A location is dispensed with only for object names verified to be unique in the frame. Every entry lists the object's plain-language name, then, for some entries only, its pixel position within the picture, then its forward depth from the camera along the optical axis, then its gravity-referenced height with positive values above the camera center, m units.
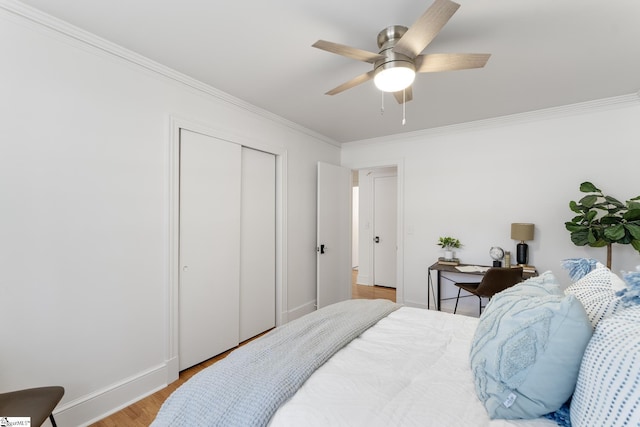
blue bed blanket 0.97 -0.63
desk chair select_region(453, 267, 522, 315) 2.75 -0.61
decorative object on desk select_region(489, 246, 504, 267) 3.22 -0.43
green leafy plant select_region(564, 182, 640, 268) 2.39 -0.05
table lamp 3.02 -0.20
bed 0.81 -0.62
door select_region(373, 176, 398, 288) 5.14 -0.25
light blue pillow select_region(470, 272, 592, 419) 0.86 -0.45
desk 3.04 -0.61
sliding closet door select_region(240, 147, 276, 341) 3.01 -0.31
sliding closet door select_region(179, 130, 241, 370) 2.40 -0.27
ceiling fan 1.45 +0.89
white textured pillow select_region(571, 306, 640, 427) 0.65 -0.39
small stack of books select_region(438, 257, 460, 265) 3.48 -0.55
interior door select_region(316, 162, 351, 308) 3.75 -0.26
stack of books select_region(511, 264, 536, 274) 2.98 -0.55
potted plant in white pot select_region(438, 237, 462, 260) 3.54 -0.35
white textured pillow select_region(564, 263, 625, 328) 0.96 -0.28
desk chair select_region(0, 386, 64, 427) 1.27 -0.87
